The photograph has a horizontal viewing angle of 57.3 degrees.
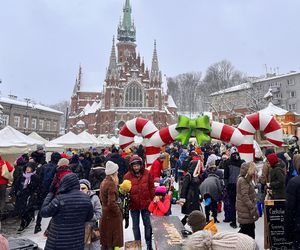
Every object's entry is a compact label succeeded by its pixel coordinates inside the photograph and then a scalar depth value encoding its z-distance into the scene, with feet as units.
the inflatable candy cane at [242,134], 24.62
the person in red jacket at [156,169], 25.21
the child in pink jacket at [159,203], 16.88
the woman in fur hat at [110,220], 14.79
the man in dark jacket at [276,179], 17.22
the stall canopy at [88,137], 62.95
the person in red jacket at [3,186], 22.82
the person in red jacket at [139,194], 16.93
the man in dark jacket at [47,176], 21.42
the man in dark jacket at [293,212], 11.05
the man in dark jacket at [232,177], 22.45
